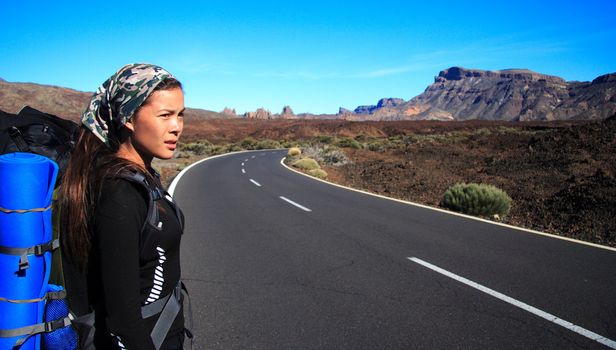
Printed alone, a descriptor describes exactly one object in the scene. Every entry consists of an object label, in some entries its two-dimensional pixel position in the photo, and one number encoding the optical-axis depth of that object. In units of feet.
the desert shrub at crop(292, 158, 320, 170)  75.13
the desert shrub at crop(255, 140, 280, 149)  183.66
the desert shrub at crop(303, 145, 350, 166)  92.58
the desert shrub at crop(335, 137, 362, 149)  145.51
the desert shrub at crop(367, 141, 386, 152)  128.59
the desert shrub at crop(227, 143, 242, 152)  162.34
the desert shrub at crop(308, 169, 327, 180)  64.80
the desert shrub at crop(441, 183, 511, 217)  36.65
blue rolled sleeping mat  4.27
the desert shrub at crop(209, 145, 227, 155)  142.20
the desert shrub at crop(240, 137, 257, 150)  185.40
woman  4.54
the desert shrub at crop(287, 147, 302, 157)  101.04
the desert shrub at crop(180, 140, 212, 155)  141.20
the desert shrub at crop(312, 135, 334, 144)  193.76
